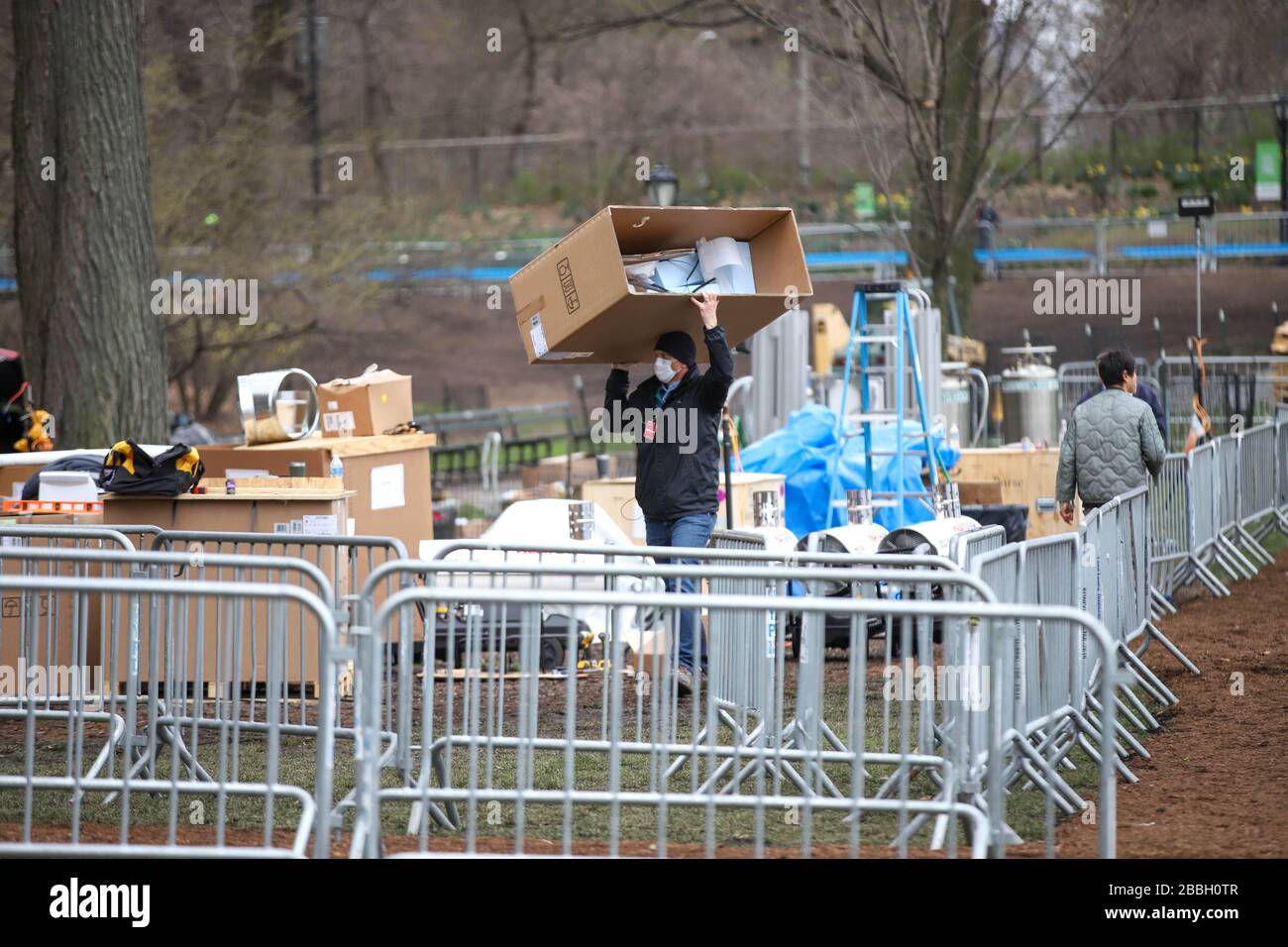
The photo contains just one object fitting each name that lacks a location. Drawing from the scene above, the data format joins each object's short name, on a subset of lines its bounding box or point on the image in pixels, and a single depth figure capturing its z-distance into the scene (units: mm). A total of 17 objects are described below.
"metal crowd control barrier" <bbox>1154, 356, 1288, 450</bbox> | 20844
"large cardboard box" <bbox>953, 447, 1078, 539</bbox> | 15344
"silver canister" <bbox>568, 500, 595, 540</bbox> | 11297
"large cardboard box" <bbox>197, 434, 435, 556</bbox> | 10648
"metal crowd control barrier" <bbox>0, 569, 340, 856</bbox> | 5061
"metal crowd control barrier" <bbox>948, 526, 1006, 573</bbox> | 7188
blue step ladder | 12914
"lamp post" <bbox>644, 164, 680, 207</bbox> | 15914
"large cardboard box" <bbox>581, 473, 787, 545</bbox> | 12383
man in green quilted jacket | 10875
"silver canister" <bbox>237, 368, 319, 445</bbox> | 10727
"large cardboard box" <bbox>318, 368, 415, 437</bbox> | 11297
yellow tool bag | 9555
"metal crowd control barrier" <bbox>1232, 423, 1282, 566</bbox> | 15367
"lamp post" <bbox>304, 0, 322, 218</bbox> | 27500
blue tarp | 13797
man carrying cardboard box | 9071
